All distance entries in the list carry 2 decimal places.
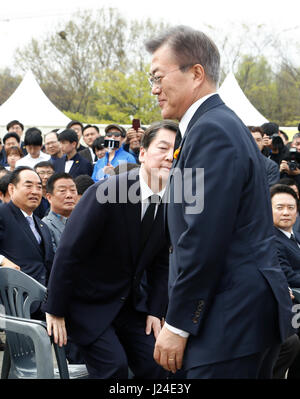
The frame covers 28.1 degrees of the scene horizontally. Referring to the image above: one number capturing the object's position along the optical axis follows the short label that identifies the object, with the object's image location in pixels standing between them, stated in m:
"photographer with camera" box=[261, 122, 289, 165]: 7.10
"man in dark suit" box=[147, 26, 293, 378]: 1.87
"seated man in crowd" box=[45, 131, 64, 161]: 8.05
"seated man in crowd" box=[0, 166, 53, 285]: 4.23
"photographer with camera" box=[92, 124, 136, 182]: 6.92
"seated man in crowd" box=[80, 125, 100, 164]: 9.45
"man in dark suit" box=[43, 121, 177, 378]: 2.76
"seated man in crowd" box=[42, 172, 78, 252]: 4.87
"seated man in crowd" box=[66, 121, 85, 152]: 10.74
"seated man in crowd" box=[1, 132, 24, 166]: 9.30
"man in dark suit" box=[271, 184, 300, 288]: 4.04
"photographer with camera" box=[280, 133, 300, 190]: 6.40
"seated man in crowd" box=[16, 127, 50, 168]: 7.93
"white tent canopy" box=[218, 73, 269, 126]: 13.63
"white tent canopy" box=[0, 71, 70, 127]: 14.79
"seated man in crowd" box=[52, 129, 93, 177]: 7.70
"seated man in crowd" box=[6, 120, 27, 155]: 10.97
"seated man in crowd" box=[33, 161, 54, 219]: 6.22
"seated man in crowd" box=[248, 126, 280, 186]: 6.14
